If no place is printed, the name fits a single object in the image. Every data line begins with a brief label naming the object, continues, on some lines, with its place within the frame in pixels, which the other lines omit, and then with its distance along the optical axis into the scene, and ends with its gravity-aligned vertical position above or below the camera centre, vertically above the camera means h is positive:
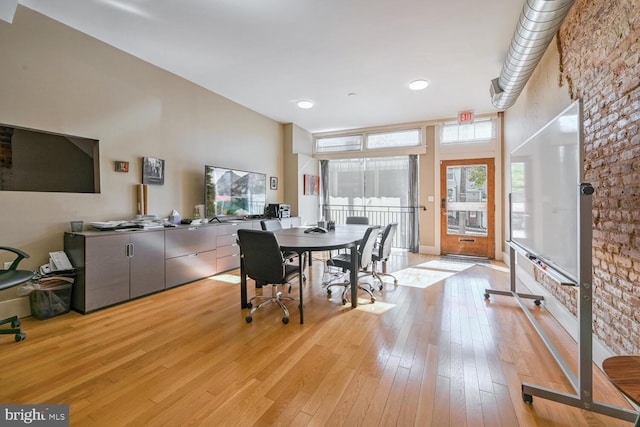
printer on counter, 5.49 +0.01
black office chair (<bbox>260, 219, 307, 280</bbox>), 3.34 -0.21
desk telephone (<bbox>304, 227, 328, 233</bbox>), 3.48 -0.25
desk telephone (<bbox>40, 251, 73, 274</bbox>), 2.69 -0.52
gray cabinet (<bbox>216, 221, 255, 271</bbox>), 4.23 -0.56
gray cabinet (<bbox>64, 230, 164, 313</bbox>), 2.72 -0.58
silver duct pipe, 2.04 +1.52
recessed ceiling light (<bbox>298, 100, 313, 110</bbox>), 4.93 +1.98
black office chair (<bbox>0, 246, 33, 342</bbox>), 2.15 -0.53
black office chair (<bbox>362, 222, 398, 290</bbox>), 3.49 -0.48
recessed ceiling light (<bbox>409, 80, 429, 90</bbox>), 4.04 +1.91
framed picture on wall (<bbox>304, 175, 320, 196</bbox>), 6.53 +0.65
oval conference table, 2.56 -0.32
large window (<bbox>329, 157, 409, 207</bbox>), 6.34 +0.70
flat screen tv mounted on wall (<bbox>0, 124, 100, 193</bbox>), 2.99 +0.59
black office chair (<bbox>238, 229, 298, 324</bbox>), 2.45 -0.46
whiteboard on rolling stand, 1.53 +0.13
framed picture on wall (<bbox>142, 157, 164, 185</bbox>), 3.56 +0.56
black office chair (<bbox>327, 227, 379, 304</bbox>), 2.96 -0.58
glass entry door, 5.50 +0.06
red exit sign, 5.27 +1.83
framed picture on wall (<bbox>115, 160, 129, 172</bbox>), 3.29 +0.57
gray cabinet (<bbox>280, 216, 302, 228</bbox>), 5.50 -0.22
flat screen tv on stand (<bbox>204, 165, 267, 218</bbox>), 4.31 +0.35
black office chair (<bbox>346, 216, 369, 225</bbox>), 4.73 -0.17
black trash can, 2.62 -0.85
